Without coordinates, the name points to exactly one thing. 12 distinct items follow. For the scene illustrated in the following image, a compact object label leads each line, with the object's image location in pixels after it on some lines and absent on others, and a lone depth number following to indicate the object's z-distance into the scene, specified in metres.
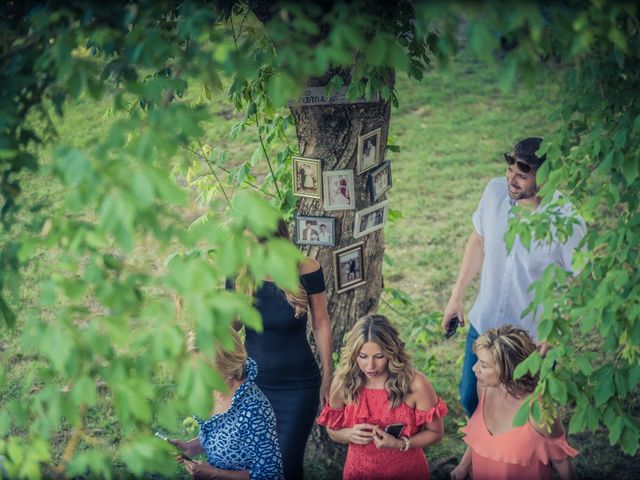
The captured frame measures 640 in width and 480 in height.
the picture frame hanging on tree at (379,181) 9.98
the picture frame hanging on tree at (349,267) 10.09
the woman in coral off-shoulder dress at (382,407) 8.54
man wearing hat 9.22
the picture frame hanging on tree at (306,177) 9.81
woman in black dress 8.87
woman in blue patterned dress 8.22
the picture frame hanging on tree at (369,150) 9.73
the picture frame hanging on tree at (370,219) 10.05
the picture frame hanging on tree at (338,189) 9.78
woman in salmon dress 8.31
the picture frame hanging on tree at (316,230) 9.95
